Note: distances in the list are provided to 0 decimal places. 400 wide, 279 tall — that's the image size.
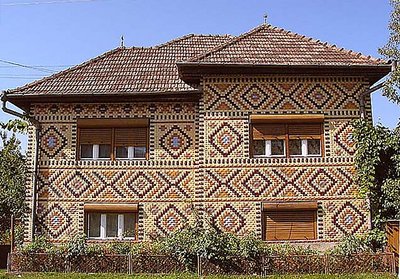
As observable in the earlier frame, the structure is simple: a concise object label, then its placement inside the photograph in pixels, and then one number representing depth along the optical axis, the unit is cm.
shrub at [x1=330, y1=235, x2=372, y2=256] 1477
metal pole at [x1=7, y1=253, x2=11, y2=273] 1501
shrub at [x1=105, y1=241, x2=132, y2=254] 1523
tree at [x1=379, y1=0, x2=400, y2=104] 1509
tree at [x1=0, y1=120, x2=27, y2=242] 2009
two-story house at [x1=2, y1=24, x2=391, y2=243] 1559
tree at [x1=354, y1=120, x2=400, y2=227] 1530
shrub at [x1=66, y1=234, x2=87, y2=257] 1501
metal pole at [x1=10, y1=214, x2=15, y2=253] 1635
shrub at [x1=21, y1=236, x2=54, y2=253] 1530
